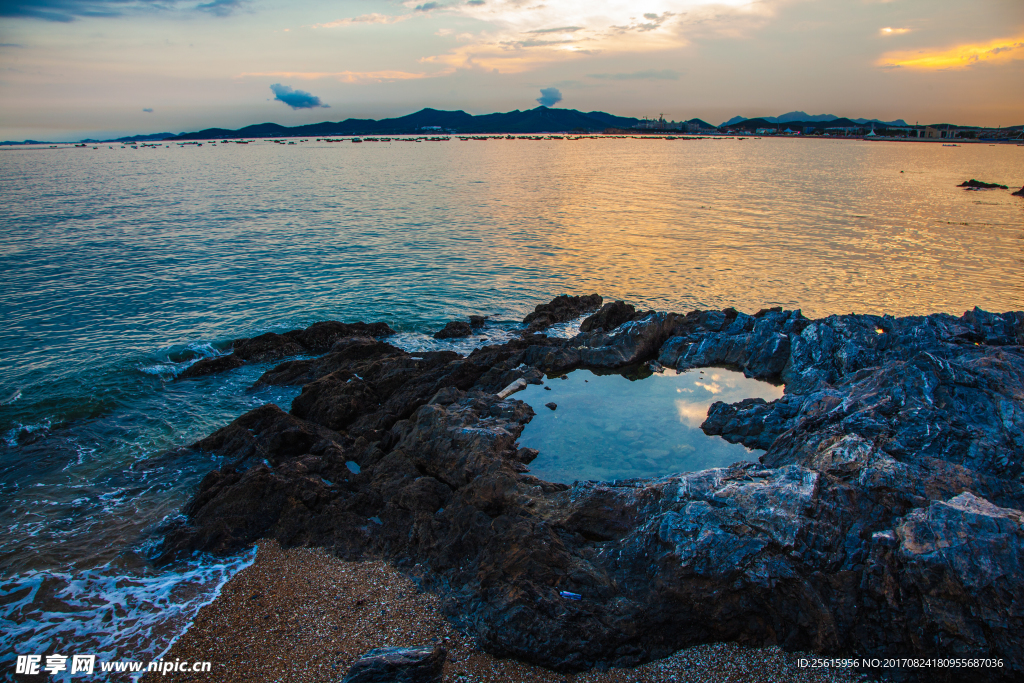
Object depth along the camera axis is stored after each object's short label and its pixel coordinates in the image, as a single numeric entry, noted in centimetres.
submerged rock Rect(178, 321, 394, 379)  1692
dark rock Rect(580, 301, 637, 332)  1839
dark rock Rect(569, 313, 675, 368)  1523
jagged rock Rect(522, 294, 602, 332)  1973
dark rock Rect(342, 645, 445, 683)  583
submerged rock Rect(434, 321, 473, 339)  1959
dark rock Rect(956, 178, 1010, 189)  6019
